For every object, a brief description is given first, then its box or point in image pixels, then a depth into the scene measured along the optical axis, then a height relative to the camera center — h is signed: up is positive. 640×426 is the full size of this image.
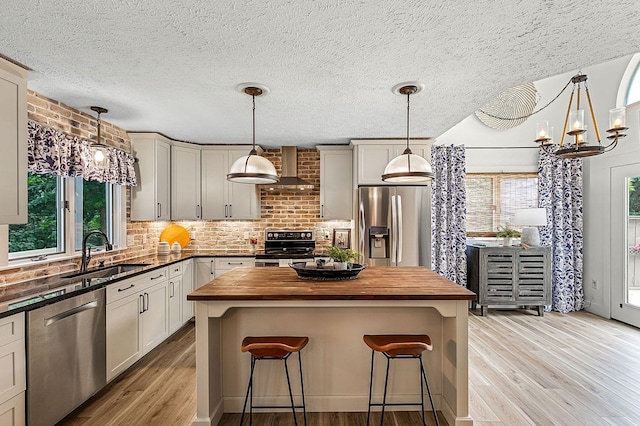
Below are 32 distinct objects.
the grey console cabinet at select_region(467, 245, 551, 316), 4.91 -0.96
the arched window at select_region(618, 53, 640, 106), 4.30 +1.67
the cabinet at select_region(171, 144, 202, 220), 4.77 +0.41
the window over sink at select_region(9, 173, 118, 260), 2.88 -0.06
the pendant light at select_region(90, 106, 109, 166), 3.24 +0.62
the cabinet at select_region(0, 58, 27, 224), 2.10 +0.43
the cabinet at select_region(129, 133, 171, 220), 4.34 +0.44
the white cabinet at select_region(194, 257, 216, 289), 4.71 -0.79
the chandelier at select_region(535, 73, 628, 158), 2.62 +0.62
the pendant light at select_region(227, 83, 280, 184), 2.61 +0.32
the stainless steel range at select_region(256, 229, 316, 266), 5.10 -0.46
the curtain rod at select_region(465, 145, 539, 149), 5.35 +1.01
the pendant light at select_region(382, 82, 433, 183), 2.63 +0.34
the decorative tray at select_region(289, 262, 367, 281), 2.61 -0.47
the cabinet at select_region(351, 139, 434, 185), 4.62 +0.77
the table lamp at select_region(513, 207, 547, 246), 4.74 -0.14
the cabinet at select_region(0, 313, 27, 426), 1.85 -0.89
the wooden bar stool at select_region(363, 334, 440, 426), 2.07 -0.83
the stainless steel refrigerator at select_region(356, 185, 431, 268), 4.42 -0.18
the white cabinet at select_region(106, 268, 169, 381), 2.85 -1.01
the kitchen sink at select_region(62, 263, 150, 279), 3.12 -0.59
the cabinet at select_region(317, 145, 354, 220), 4.97 +0.33
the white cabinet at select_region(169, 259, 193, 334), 4.04 -1.01
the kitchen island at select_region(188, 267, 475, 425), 2.50 -1.02
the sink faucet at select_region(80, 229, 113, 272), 3.07 -0.42
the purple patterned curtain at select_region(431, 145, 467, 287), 5.10 -0.02
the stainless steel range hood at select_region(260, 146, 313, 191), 5.14 +0.73
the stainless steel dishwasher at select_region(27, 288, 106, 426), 2.06 -0.98
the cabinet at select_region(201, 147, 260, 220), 5.02 +0.30
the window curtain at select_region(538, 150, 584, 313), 5.09 -0.31
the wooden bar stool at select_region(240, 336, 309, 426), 2.07 -0.83
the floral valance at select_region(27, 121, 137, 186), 2.75 +0.50
